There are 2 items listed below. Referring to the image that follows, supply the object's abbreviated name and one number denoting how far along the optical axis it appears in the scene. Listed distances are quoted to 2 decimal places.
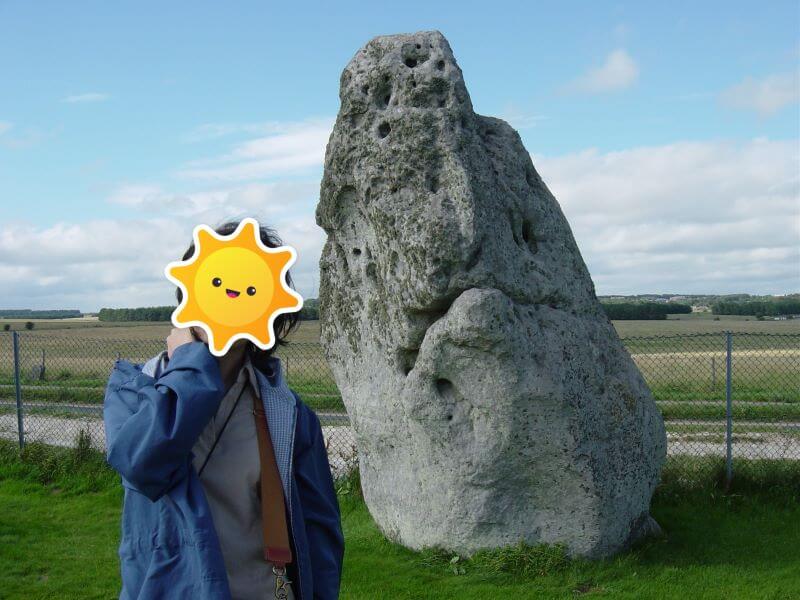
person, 2.62
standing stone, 6.35
